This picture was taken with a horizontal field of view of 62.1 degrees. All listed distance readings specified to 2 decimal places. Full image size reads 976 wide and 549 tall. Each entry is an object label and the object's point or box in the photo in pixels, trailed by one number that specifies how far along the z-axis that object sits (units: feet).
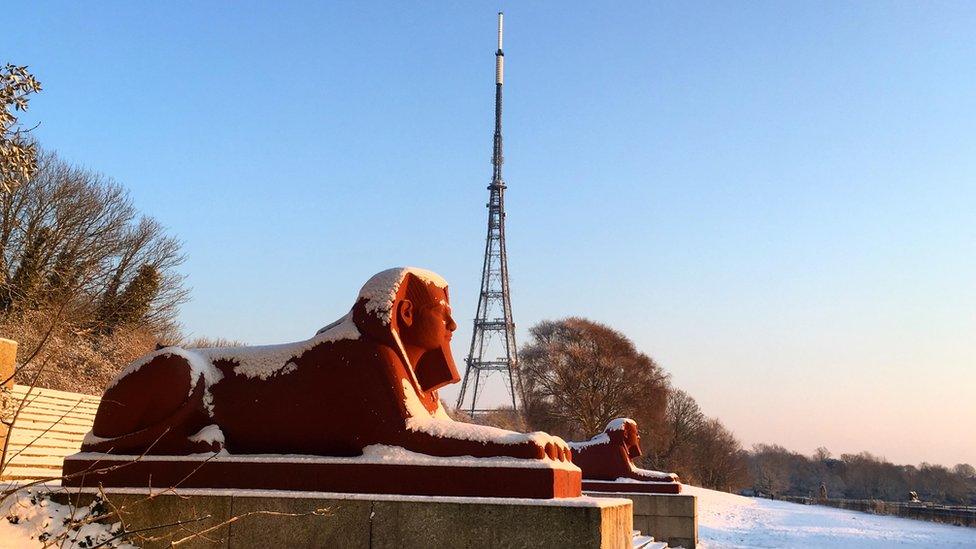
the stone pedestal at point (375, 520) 18.19
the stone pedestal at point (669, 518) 47.98
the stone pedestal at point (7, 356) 34.19
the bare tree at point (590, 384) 116.06
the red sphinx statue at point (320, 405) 20.33
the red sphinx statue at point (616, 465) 50.01
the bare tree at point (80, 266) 71.46
